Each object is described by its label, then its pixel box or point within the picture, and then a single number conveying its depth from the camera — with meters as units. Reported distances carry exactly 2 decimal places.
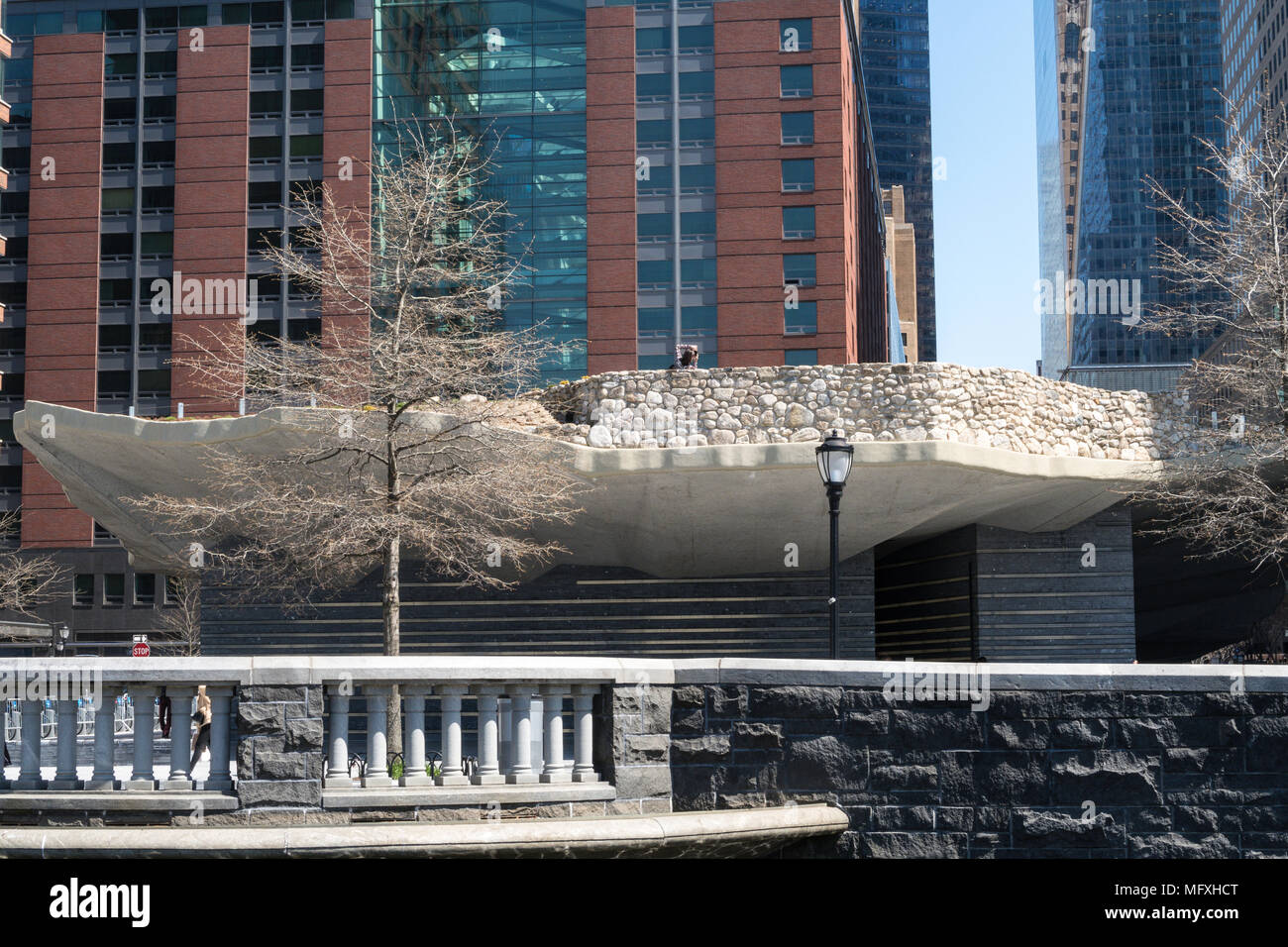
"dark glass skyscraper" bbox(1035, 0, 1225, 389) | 158.88
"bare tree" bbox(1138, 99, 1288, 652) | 22.59
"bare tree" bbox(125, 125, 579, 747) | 20.11
